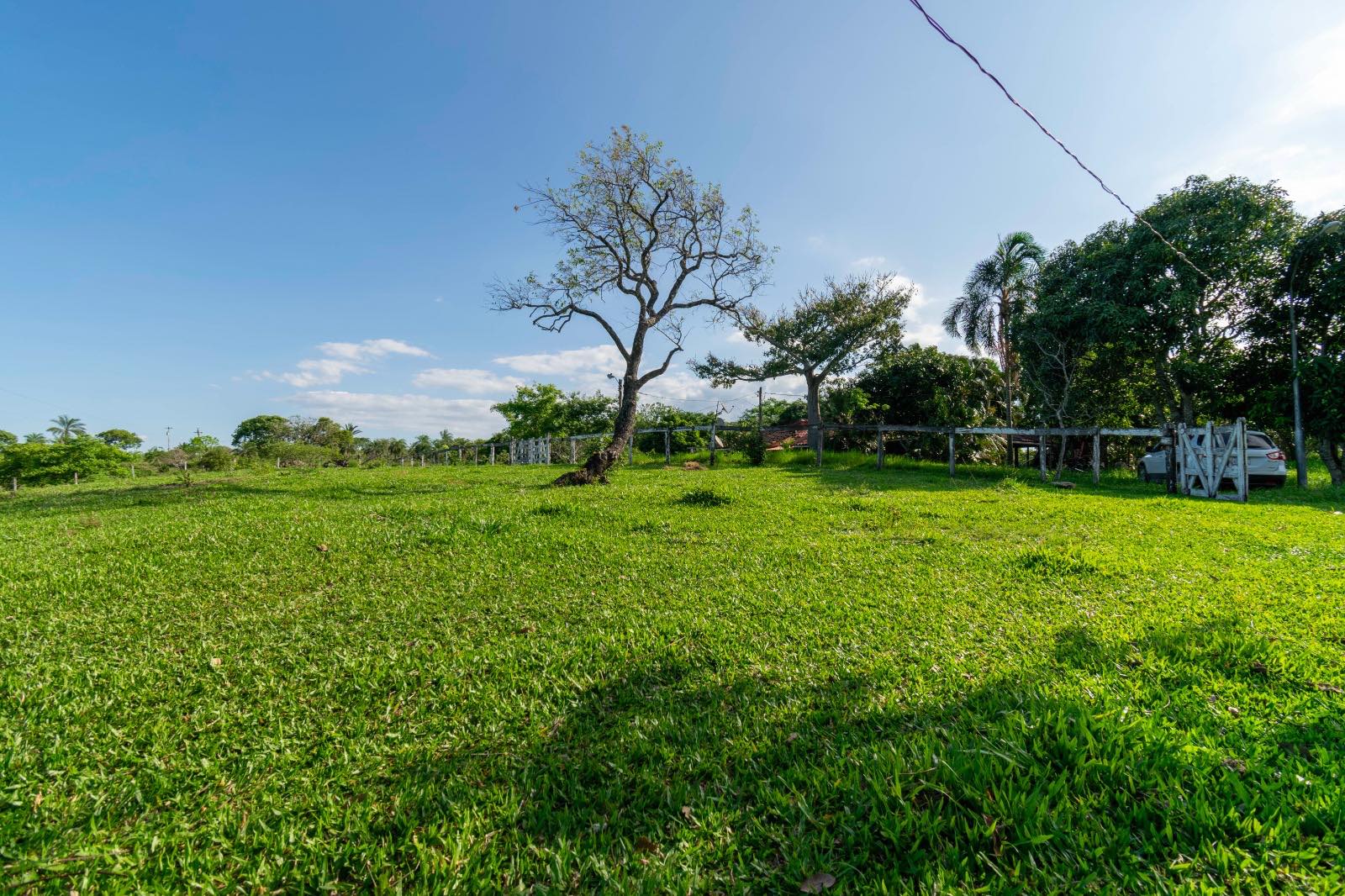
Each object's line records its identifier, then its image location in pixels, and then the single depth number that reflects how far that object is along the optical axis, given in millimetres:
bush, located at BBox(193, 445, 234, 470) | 27266
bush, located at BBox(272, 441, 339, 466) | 36531
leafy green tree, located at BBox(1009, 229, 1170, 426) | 15812
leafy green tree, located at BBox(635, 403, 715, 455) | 28580
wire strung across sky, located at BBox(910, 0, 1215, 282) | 4176
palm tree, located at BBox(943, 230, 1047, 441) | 23766
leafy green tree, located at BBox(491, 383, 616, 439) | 33125
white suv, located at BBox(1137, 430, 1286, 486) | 12344
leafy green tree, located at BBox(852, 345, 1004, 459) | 22578
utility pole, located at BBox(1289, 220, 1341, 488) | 12852
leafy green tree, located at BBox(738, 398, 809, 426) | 31250
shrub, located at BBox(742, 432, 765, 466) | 20312
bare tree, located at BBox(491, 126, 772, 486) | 14297
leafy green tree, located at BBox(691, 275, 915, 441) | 26922
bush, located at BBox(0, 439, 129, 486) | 22703
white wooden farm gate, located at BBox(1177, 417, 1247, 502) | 10195
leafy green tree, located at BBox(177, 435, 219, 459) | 33312
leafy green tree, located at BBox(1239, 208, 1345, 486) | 12992
